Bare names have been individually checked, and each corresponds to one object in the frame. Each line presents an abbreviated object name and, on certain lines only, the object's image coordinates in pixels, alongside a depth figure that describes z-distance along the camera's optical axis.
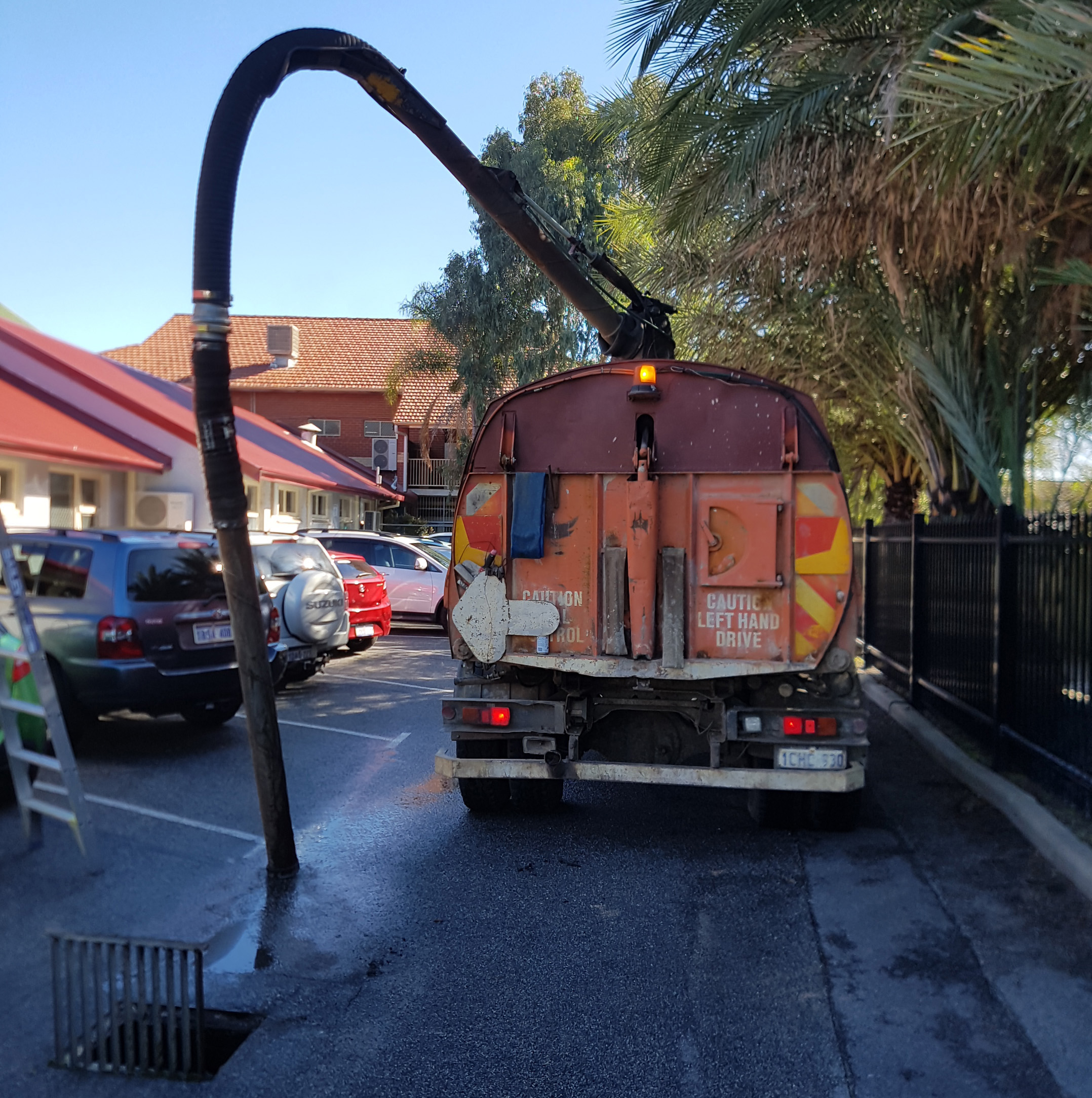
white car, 18.88
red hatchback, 14.23
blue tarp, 6.43
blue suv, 8.14
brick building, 40.78
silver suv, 11.15
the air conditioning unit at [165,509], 19.48
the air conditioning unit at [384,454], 40.31
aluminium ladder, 5.23
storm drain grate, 3.78
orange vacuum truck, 6.20
